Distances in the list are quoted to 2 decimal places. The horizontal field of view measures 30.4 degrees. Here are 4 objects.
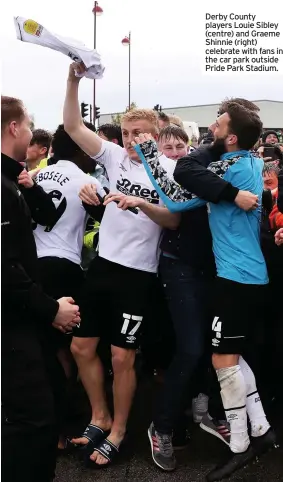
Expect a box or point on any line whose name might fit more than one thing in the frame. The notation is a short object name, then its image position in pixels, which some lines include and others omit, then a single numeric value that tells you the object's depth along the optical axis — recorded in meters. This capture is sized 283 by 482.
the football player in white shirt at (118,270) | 2.96
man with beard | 2.70
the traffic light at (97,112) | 27.52
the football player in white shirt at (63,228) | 3.11
